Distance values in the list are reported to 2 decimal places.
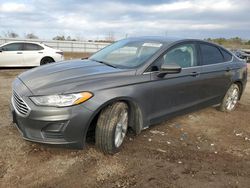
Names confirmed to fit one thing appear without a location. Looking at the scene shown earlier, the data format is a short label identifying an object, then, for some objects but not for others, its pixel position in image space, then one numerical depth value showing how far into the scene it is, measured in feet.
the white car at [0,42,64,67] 25.68
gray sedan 7.08
